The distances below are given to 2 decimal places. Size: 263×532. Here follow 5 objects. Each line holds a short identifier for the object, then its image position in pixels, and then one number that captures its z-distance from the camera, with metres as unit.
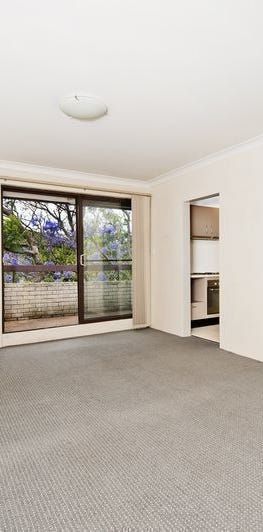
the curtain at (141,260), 5.30
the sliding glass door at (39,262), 5.41
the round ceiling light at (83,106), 2.64
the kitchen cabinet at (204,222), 5.39
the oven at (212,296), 5.50
